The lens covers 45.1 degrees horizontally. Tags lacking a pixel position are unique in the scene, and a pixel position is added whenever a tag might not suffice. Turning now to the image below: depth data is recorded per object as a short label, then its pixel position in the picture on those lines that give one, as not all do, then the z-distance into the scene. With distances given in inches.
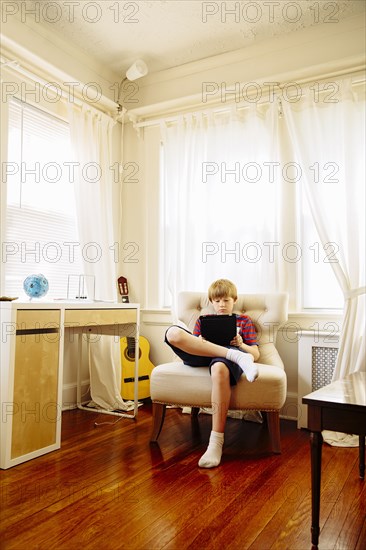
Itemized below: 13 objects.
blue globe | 100.7
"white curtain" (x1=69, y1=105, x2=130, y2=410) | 121.2
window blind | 108.0
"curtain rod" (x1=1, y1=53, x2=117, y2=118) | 104.7
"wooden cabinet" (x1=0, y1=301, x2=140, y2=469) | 79.6
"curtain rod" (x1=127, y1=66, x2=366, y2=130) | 108.9
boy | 83.6
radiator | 104.4
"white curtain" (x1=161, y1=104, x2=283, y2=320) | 118.4
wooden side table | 50.7
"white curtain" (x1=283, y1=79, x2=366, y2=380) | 101.3
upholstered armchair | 85.9
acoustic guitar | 124.4
